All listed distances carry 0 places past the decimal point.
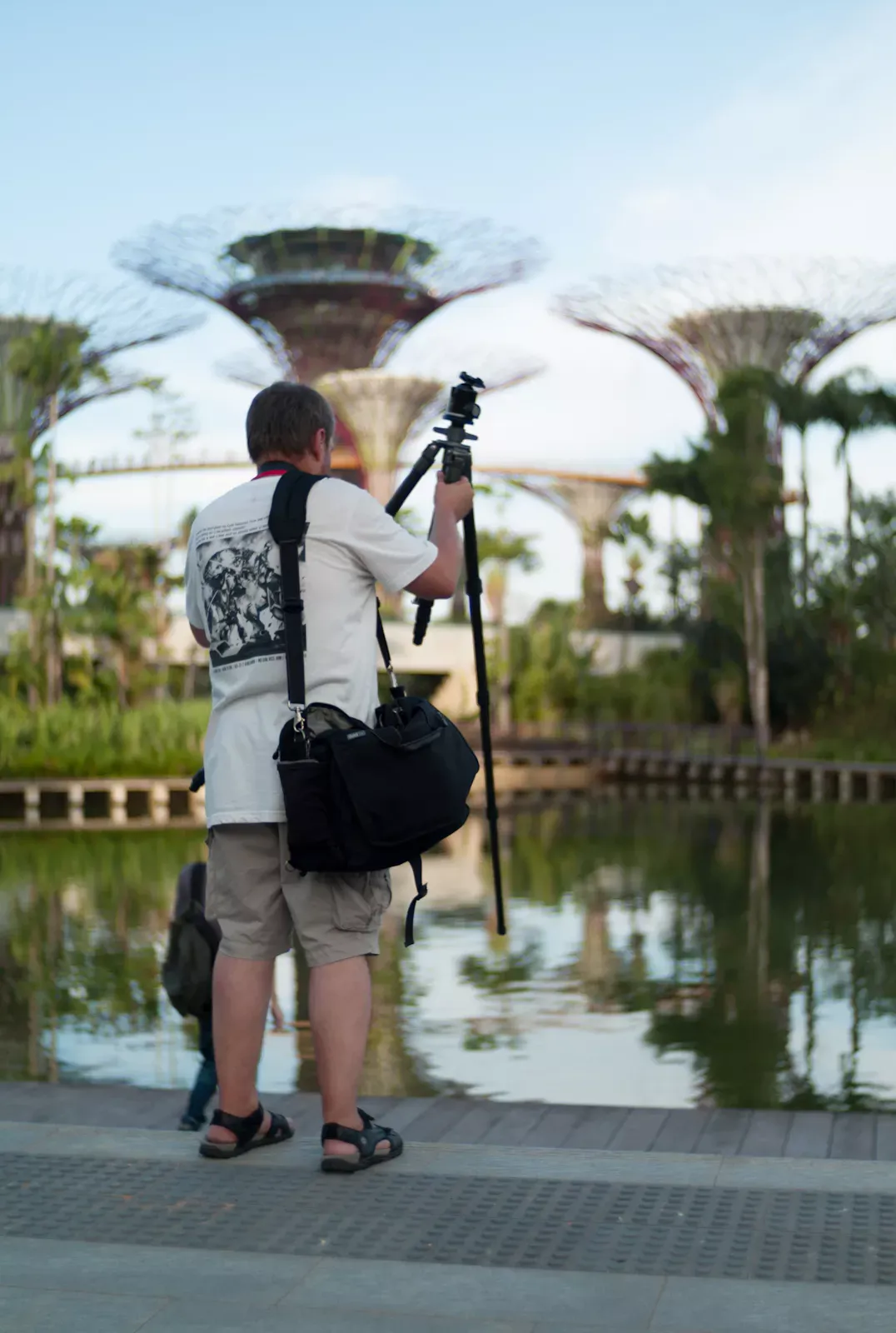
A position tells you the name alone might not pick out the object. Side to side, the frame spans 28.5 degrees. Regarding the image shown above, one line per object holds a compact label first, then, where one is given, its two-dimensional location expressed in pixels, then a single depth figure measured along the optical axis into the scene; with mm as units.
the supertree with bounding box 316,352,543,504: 49062
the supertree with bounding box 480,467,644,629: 60812
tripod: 3430
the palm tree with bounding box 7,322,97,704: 28891
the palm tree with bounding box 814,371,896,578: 34906
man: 3285
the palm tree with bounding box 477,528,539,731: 39125
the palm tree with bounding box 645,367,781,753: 34969
